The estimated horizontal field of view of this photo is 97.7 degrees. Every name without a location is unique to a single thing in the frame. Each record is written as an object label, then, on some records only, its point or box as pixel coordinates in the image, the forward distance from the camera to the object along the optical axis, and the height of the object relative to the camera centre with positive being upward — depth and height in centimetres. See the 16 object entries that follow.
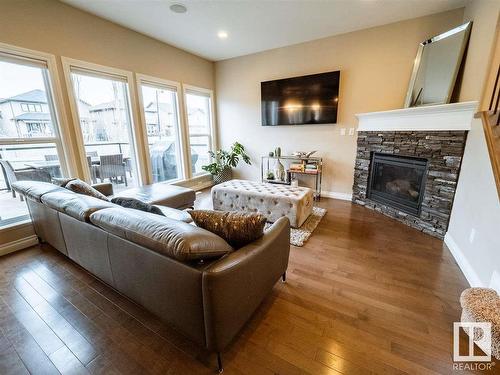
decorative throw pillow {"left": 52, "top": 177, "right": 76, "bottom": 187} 230 -43
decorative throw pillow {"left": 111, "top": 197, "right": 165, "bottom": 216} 172 -52
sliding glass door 231 +12
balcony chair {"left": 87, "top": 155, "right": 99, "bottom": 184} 305 -40
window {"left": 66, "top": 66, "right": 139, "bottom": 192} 292 +21
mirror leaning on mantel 266 +86
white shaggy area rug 255 -117
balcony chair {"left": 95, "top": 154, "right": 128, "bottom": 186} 323 -42
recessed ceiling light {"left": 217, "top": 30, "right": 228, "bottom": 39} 343 +163
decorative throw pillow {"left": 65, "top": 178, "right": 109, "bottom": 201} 211 -47
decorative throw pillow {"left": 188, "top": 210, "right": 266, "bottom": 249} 133 -52
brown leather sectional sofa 105 -71
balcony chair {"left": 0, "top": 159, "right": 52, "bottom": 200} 241 -38
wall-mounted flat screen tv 381 +68
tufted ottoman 278 -82
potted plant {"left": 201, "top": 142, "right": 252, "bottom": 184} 486 -54
